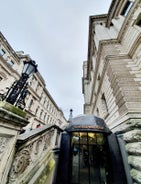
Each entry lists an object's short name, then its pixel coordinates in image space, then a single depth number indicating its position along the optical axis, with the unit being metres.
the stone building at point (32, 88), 16.64
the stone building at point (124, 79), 3.66
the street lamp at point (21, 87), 2.28
